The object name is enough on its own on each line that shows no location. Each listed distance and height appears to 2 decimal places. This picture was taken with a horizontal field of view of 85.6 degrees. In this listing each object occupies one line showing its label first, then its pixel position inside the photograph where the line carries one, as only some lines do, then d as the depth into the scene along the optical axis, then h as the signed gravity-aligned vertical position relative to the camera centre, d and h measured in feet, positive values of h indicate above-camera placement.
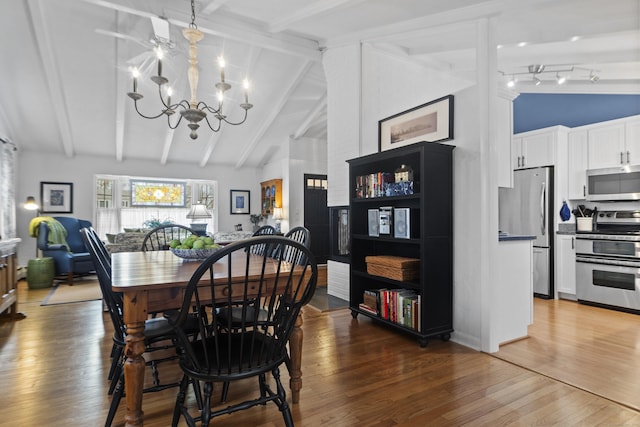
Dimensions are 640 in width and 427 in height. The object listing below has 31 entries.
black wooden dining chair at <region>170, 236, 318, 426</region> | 4.61 -1.93
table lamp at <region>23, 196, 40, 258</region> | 20.31 +0.61
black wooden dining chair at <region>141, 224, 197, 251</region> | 10.86 -1.16
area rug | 14.74 -3.69
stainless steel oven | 12.77 -1.94
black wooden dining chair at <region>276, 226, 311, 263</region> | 8.15 -0.60
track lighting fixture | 13.76 +5.77
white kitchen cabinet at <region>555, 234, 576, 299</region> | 14.58 -2.28
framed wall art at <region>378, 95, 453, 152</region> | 10.24 +2.92
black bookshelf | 9.45 -0.69
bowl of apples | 7.15 -0.72
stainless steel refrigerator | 15.06 -0.17
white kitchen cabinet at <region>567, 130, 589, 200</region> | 14.92 +2.07
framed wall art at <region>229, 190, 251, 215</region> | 29.71 +1.00
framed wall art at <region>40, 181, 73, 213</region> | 23.18 +1.18
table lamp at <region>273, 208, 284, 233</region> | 25.89 -0.05
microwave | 13.55 +1.16
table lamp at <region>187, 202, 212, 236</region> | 22.31 -0.02
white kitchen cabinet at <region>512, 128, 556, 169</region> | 15.08 +2.87
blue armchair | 18.66 -2.36
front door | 25.59 -0.14
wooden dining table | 5.02 -1.32
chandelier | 8.88 +3.50
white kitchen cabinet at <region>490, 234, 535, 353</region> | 9.40 -2.21
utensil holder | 14.66 -0.49
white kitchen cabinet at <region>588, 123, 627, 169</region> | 13.79 +2.70
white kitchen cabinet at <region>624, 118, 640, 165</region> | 13.37 +2.81
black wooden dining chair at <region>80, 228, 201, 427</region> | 5.73 -2.10
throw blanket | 19.30 -0.90
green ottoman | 17.38 -2.99
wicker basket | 10.13 -1.66
